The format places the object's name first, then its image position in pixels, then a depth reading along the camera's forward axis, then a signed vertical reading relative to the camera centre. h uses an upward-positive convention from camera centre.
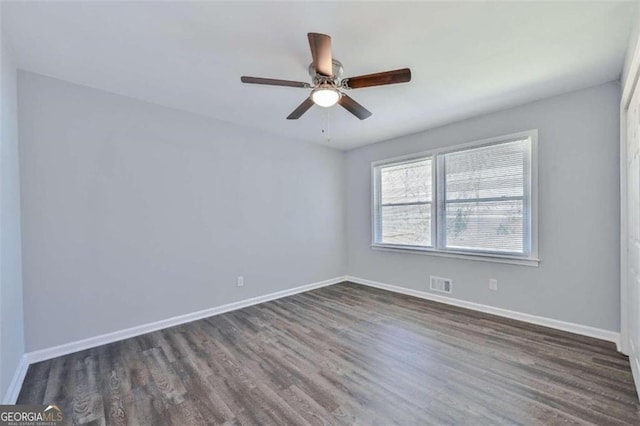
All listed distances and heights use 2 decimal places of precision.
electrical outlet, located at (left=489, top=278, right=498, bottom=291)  3.37 -0.93
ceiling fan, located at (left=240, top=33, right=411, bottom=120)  1.79 +0.92
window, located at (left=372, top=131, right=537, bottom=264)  3.18 +0.10
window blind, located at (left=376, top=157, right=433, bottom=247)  4.12 +0.08
